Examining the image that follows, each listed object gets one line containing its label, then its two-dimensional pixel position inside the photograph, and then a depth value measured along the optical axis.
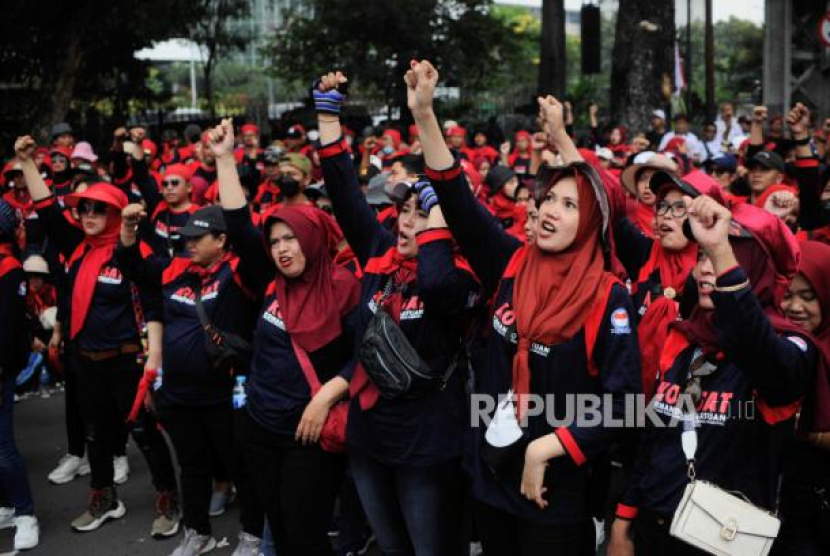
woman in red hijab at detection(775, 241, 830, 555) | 3.16
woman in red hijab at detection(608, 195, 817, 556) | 2.65
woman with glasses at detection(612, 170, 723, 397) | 3.56
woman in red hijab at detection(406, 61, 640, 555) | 3.00
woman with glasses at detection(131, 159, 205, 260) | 7.36
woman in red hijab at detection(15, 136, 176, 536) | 5.45
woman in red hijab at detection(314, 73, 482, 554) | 3.47
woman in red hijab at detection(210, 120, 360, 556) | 4.00
